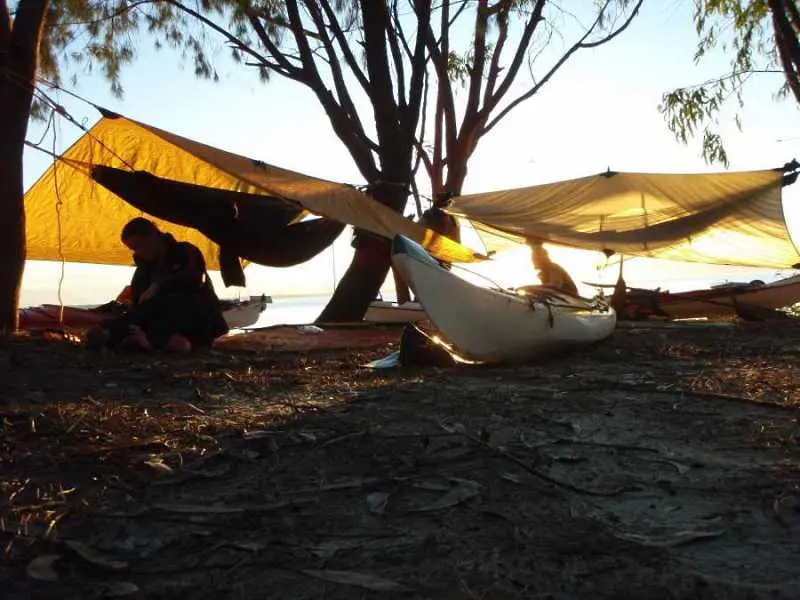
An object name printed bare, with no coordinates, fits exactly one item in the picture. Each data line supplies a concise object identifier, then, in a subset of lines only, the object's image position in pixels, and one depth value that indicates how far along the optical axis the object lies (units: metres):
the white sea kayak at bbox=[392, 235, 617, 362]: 4.75
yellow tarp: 6.56
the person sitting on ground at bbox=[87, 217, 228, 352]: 5.41
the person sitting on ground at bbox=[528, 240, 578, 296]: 7.86
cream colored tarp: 8.29
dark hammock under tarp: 6.64
